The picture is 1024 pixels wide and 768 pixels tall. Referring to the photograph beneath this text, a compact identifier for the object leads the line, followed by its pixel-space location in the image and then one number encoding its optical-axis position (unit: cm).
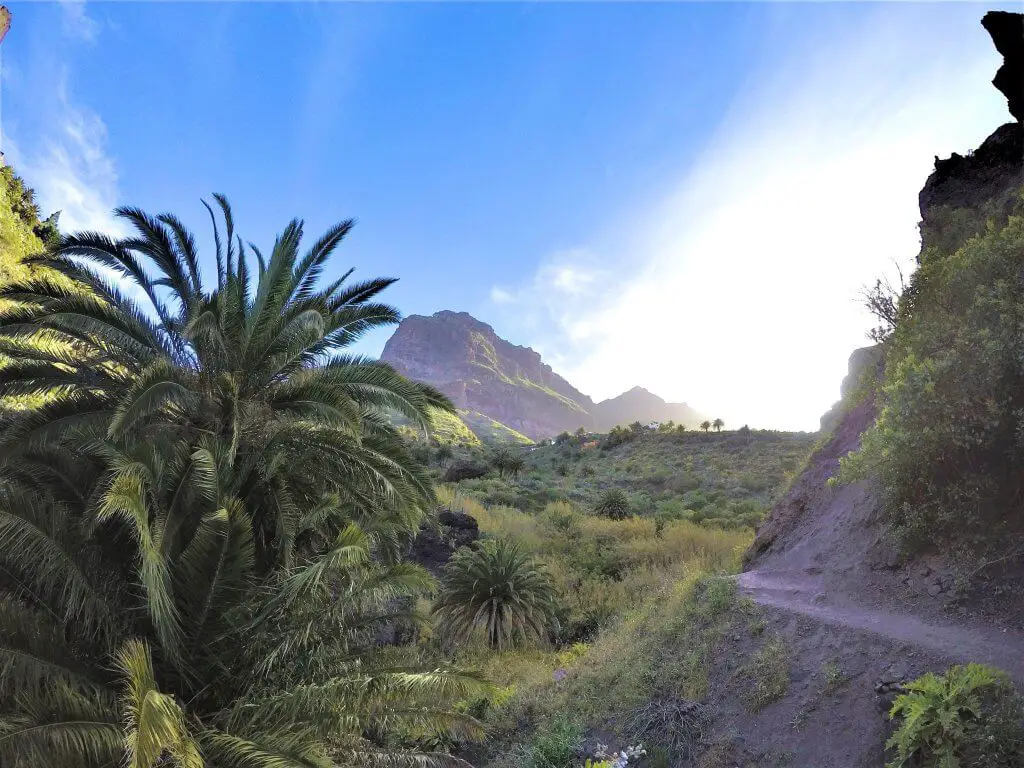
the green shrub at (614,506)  2720
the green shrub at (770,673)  657
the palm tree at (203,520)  578
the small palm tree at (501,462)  4046
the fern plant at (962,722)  418
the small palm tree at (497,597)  1516
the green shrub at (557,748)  726
